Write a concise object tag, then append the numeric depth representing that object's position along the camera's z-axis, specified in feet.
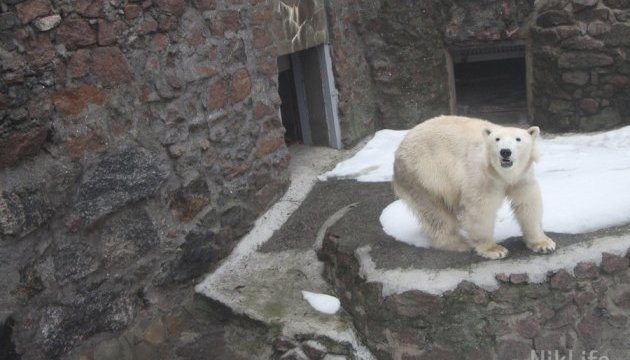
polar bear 12.50
